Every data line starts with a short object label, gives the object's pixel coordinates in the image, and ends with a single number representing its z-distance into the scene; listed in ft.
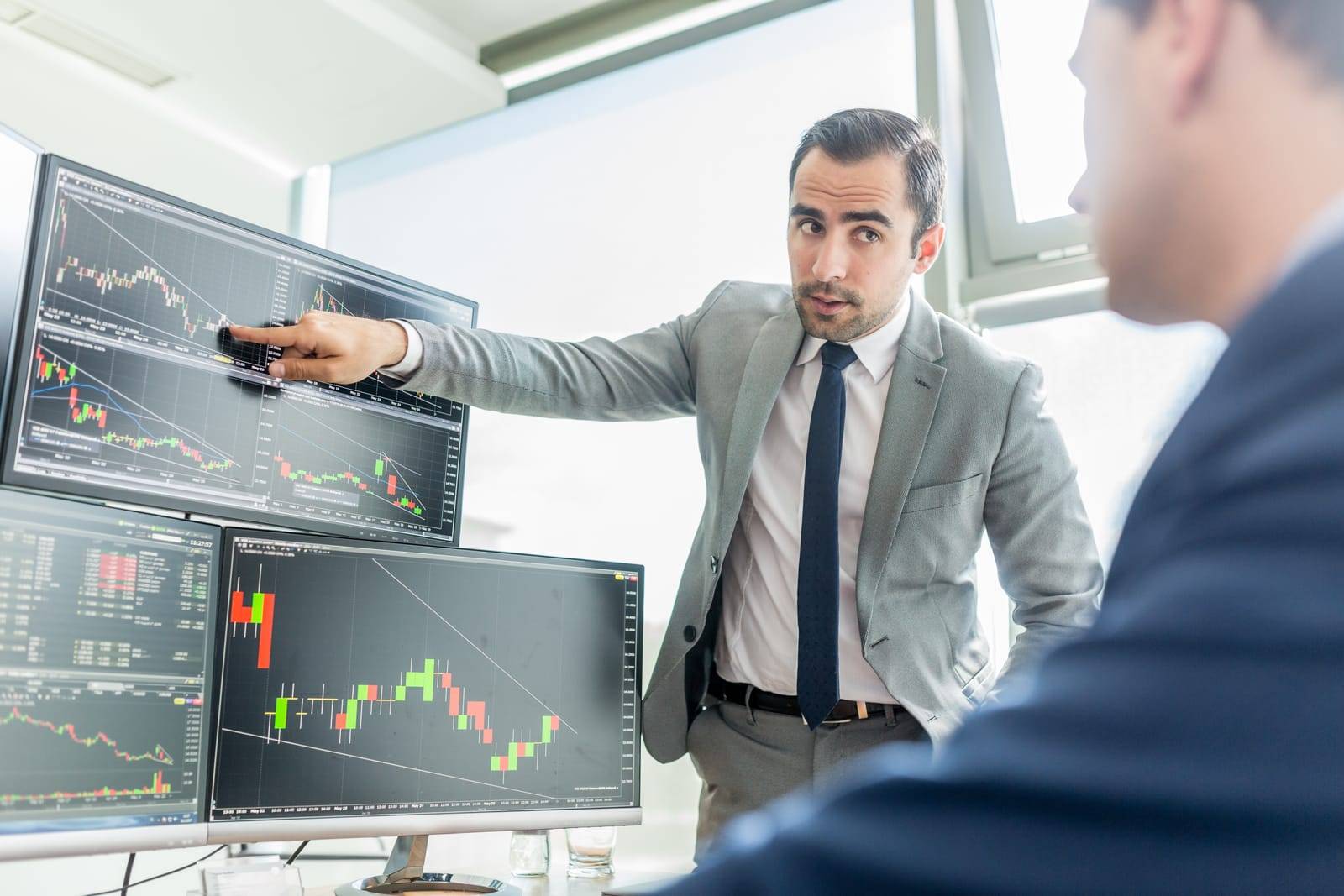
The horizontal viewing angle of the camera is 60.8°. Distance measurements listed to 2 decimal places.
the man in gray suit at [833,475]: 5.39
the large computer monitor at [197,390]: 4.34
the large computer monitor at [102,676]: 3.92
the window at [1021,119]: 8.06
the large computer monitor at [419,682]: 4.72
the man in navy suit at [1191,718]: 0.95
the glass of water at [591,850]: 5.93
